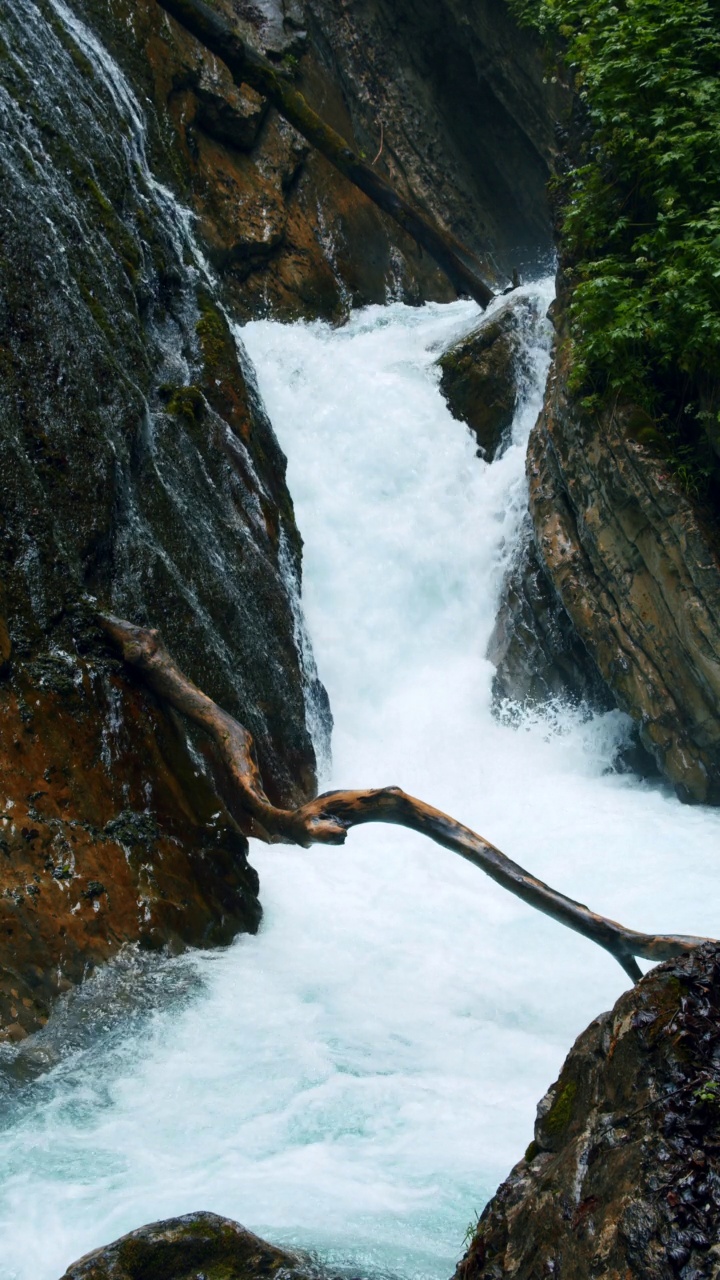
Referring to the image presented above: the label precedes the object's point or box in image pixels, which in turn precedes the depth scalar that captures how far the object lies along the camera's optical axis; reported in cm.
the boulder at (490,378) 1305
